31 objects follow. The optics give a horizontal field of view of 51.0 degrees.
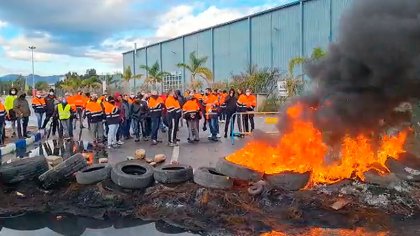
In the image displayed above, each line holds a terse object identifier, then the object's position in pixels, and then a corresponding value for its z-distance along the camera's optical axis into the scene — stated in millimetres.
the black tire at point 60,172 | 8164
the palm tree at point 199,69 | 39500
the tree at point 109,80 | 59947
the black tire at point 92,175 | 8102
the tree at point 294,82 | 27375
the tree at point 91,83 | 54431
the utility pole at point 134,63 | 59812
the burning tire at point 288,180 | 7473
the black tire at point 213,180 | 7586
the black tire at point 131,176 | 7887
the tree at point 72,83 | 53675
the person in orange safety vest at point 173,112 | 14227
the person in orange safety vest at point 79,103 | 18656
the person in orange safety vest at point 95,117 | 14391
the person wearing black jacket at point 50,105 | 17469
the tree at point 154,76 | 46094
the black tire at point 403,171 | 7570
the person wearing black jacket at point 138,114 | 15619
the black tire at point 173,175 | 7945
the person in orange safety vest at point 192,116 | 14695
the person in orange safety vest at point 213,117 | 15758
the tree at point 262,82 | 33062
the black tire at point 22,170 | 8266
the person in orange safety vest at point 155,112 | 14492
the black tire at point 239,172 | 7512
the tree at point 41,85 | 74344
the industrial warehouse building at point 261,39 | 29672
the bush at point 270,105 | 29531
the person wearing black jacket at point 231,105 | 15727
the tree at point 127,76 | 51306
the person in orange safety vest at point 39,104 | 17656
